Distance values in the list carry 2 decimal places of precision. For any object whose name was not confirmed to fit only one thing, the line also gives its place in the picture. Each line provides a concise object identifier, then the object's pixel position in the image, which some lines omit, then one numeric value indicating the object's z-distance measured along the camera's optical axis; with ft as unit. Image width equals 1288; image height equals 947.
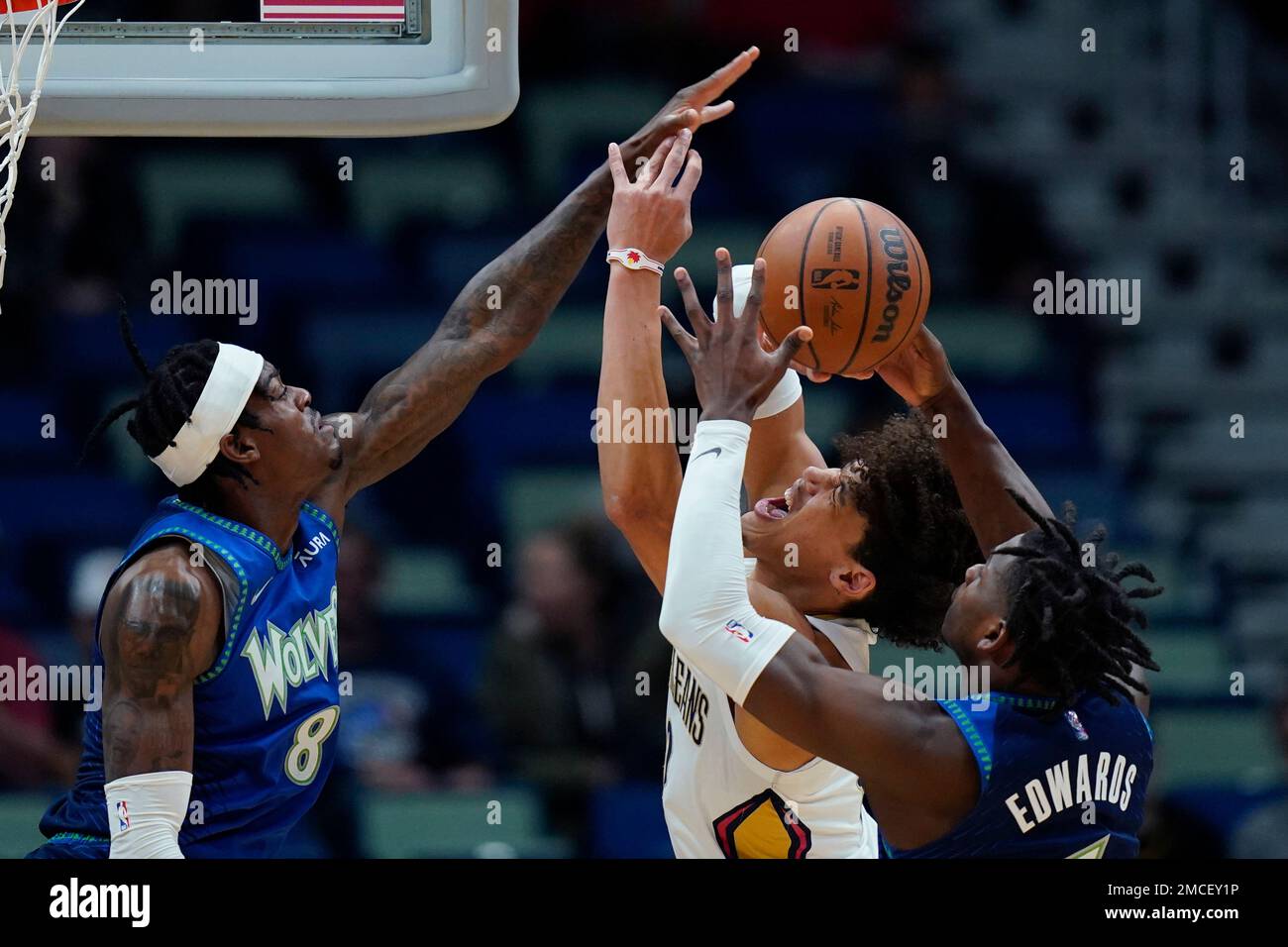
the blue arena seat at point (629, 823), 19.39
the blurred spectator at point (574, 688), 19.93
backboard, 12.22
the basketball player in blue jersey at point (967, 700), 10.11
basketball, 11.65
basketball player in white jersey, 11.70
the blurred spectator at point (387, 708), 20.02
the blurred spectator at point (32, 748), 19.13
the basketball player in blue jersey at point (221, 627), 11.14
